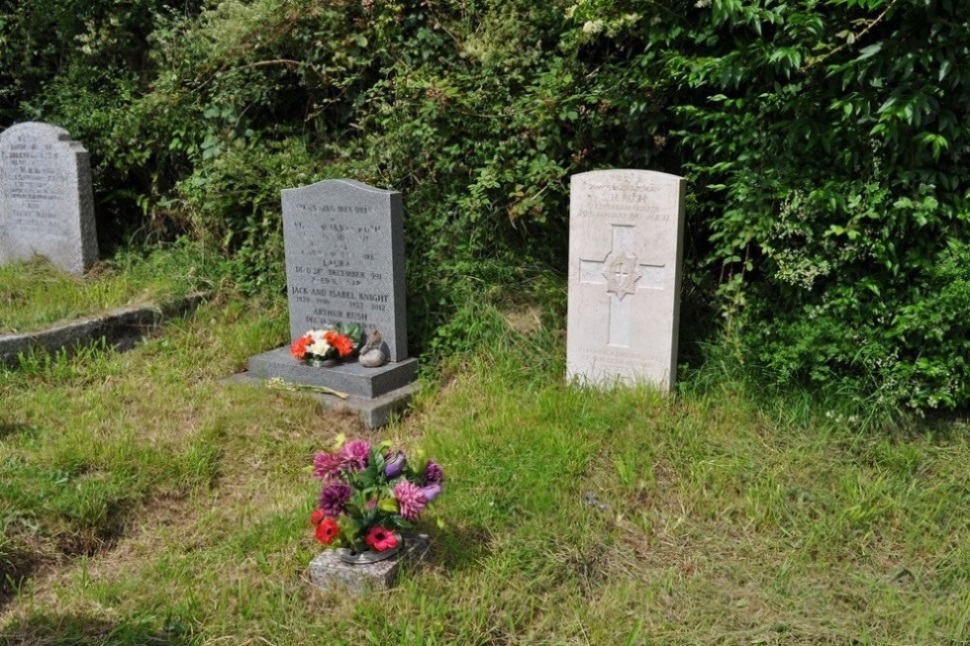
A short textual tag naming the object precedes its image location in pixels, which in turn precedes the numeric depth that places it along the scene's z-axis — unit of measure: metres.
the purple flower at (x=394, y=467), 3.12
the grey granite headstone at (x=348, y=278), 4.89
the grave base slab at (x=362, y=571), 3.02
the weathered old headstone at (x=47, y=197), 6.14
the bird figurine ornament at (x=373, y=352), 4.96
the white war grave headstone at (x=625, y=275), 4.48
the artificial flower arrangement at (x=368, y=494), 3.03
